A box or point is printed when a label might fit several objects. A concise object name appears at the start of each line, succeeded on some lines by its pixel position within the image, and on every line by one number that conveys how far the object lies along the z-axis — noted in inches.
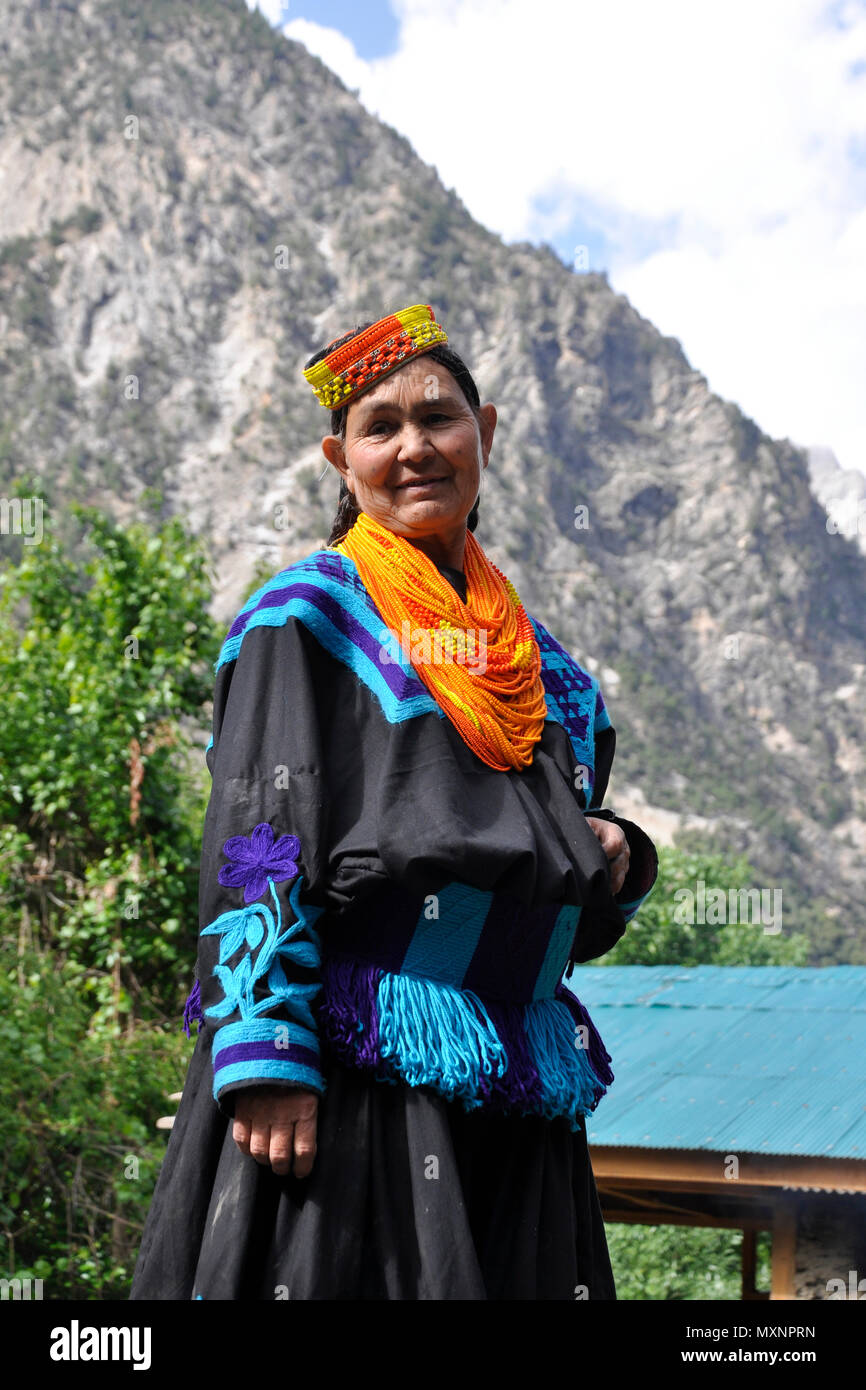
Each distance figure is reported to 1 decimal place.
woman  73.5
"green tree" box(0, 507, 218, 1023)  373.1
